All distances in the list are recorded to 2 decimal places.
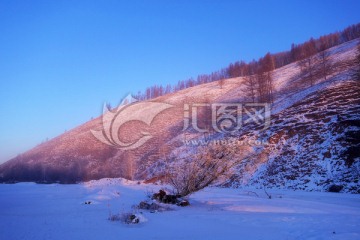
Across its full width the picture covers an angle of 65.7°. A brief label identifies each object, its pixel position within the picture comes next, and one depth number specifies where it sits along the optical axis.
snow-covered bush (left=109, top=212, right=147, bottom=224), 9.27
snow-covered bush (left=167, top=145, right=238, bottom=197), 14.78
